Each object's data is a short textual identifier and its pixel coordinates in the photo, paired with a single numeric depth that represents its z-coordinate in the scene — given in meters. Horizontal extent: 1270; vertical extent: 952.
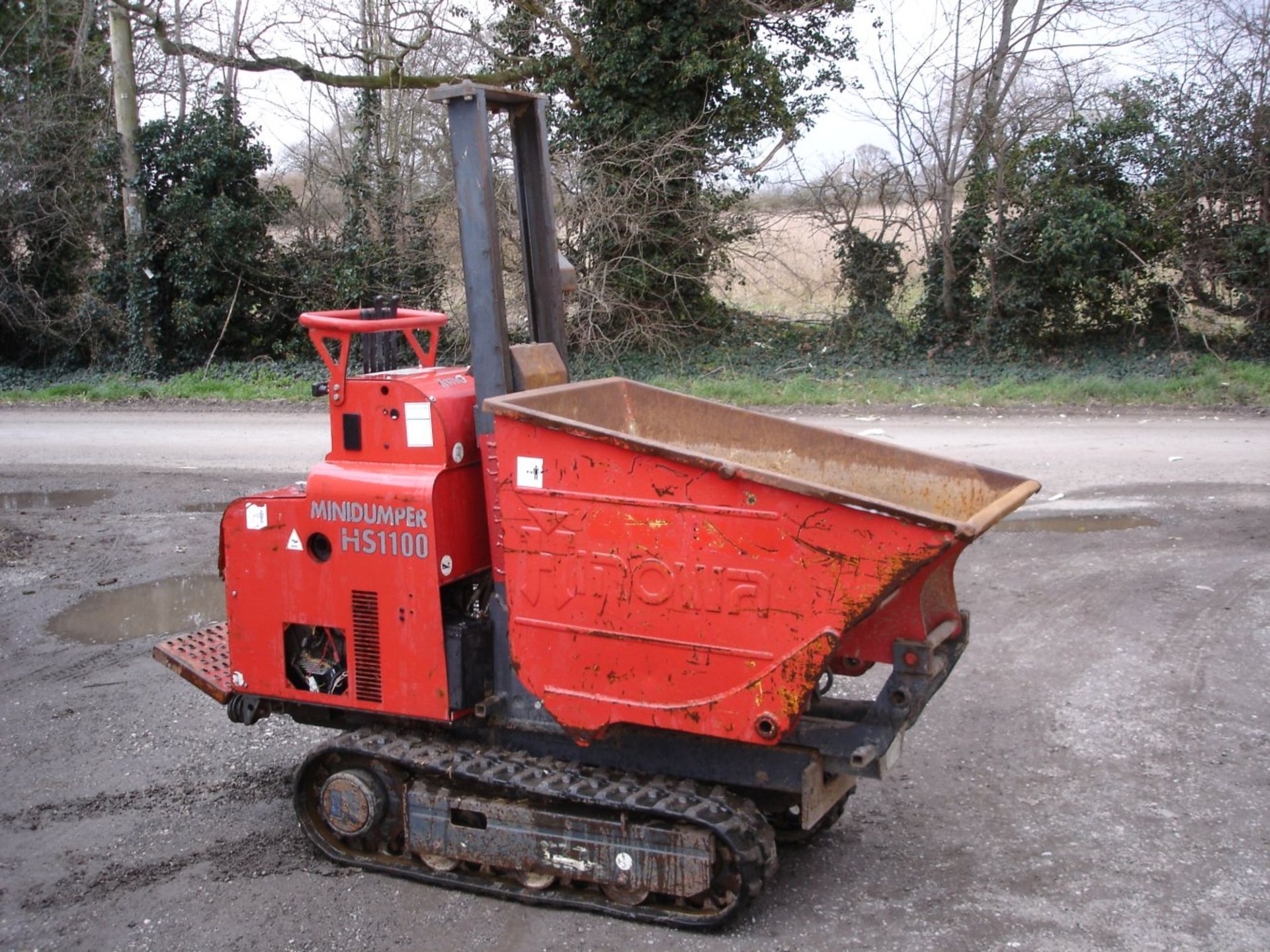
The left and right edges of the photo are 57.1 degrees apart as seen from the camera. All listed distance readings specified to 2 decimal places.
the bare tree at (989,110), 16.61
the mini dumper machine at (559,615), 3.67
